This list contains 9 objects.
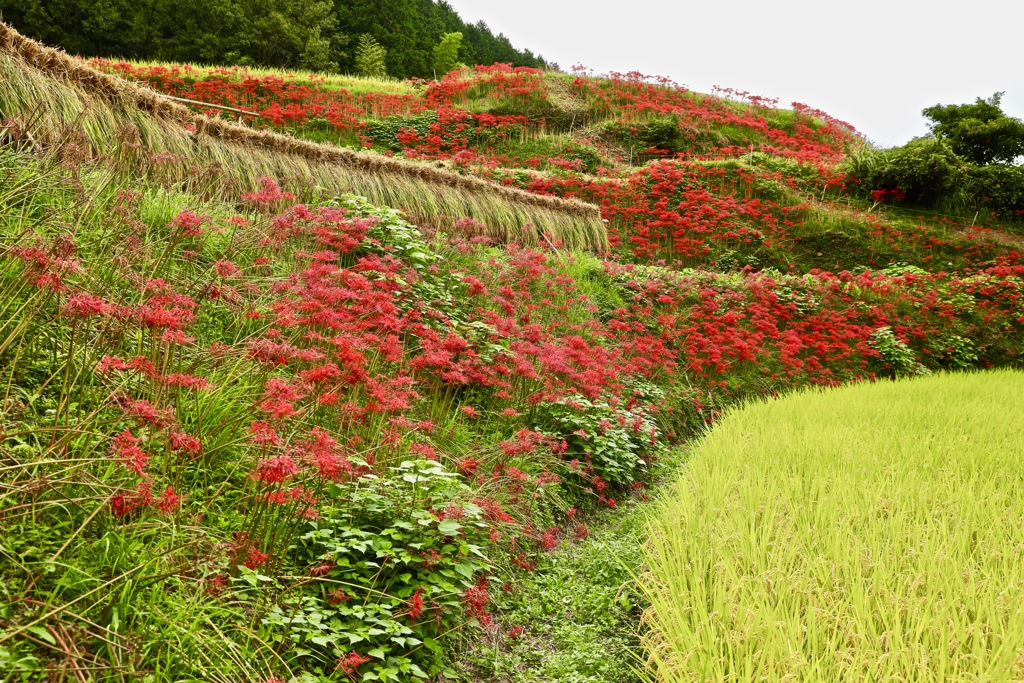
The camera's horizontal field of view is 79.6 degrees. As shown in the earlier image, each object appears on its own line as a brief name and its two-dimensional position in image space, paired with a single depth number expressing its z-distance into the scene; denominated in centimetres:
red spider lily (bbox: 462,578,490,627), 310
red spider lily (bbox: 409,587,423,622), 265
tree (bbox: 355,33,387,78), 3434
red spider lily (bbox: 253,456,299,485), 227
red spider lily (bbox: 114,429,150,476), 208
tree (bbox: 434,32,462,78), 3859
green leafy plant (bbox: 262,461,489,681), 254
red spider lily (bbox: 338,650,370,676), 223
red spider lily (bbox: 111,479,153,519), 205
